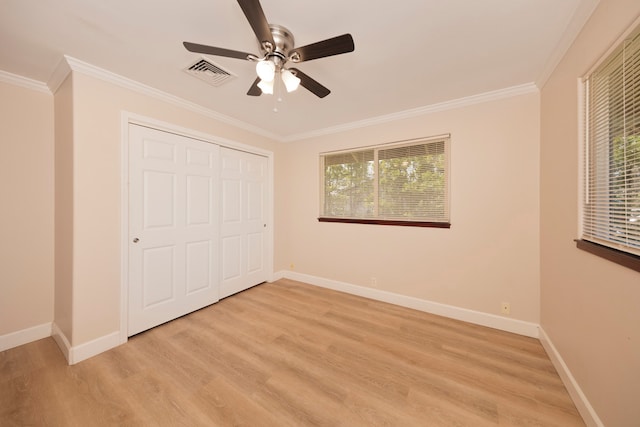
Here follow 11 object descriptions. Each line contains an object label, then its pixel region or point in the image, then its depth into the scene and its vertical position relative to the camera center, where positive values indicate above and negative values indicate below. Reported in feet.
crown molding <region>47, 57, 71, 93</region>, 5.96 +3.89
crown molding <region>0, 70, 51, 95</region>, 6.36 +3.87
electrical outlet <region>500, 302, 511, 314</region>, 7.41 -3.22
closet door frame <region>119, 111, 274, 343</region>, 6.79 +0.17
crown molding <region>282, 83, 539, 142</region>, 7.18 +4.02
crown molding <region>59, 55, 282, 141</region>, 6.00 +3.99
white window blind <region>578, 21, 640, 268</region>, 3.52 +1.09
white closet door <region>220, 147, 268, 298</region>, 9.96 -0.42
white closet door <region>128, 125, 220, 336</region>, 7.22 -0.54
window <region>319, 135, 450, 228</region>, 8.59 +1.22
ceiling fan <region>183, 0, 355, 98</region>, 3.76 +3.17
